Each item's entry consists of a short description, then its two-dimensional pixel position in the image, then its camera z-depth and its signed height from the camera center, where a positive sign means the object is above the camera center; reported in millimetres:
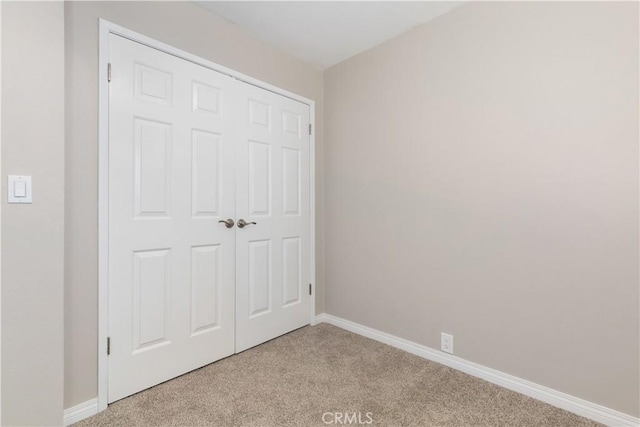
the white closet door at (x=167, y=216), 1665 -3
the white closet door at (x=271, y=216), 2248 -8
